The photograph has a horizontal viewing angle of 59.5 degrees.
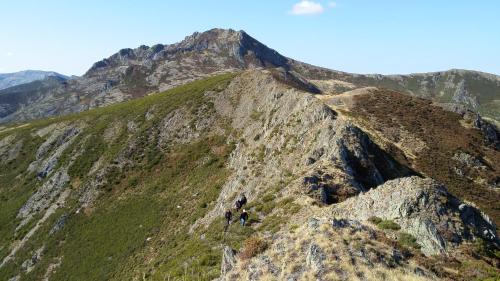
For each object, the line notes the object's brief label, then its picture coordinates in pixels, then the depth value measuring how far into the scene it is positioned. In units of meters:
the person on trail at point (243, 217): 38.66
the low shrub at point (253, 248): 25.44
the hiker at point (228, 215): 40.08
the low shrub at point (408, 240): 25.42
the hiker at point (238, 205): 44.16
